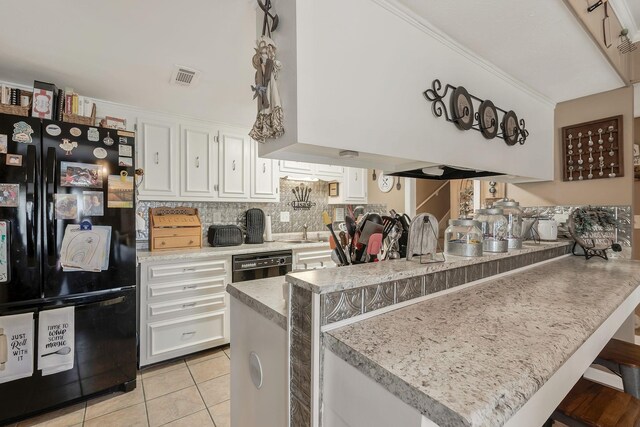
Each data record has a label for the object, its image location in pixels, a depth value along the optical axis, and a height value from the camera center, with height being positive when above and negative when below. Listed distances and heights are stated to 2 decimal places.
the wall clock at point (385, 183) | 3.74 +0.40
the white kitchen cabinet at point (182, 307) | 2.30 -0.82
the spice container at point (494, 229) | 1.55 -0.10
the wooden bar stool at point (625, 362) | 1.20 -0.64
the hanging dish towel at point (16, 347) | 1.67 -0.81
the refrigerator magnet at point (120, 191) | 1.99 +0.15
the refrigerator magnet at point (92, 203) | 1.88 +0.06
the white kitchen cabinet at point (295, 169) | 3.40 +0.53
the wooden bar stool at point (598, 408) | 0.91 -0.66
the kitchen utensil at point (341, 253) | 1.33 -0.20
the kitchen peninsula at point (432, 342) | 0.59 -0.35
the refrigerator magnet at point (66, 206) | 1.80 +0.03
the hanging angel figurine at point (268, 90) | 0.97 +0.42
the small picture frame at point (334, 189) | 3.93 +0.32
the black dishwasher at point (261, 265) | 2.68 -0.52
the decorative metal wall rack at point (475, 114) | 1.40 +0.56
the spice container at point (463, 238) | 1.34 -0.13
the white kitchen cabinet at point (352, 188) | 3.91 +0.34
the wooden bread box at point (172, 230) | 2.59 -0.17
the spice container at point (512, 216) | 1.83 -0.02
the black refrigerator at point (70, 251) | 1.68 -0.25
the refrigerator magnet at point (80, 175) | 1.83 +0.24
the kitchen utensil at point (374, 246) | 1.25 -0.15
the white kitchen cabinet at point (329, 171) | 3.67 +0.55
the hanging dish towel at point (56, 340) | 1.76 -0.82
